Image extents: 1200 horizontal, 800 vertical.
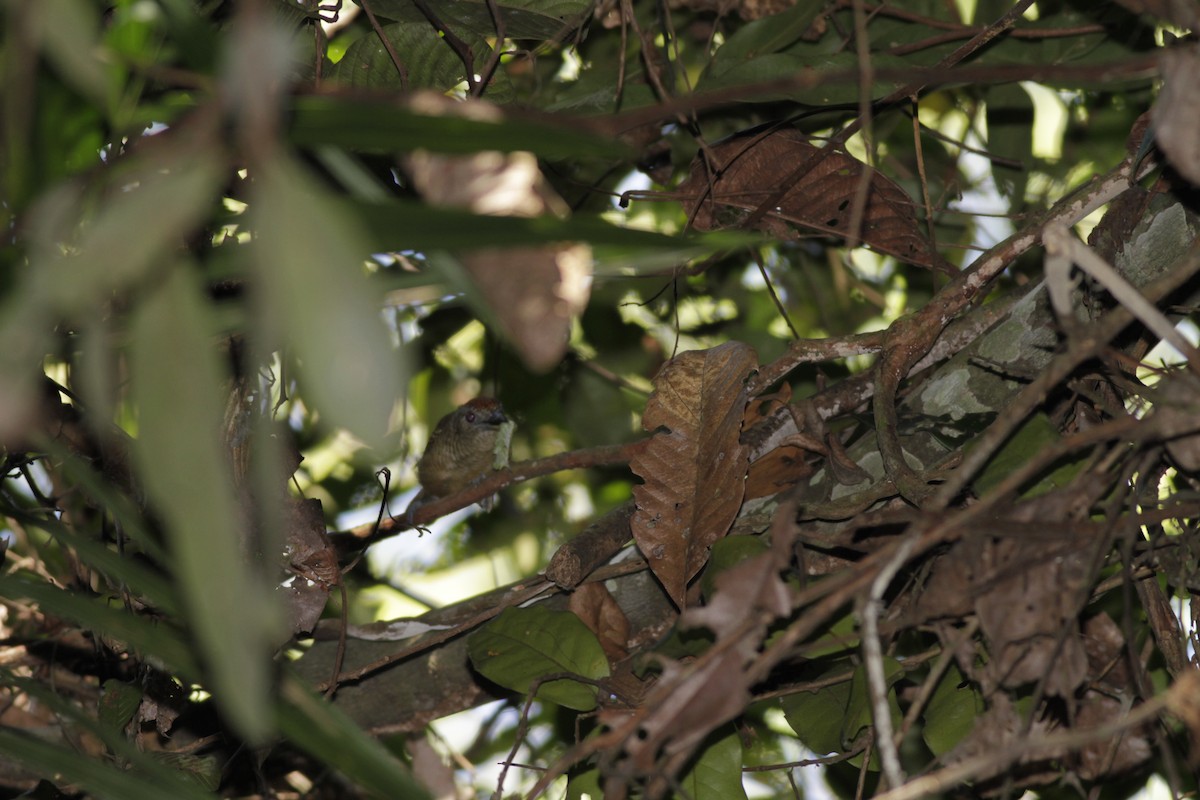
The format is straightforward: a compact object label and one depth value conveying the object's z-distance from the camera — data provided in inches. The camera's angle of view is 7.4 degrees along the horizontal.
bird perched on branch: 251.7
